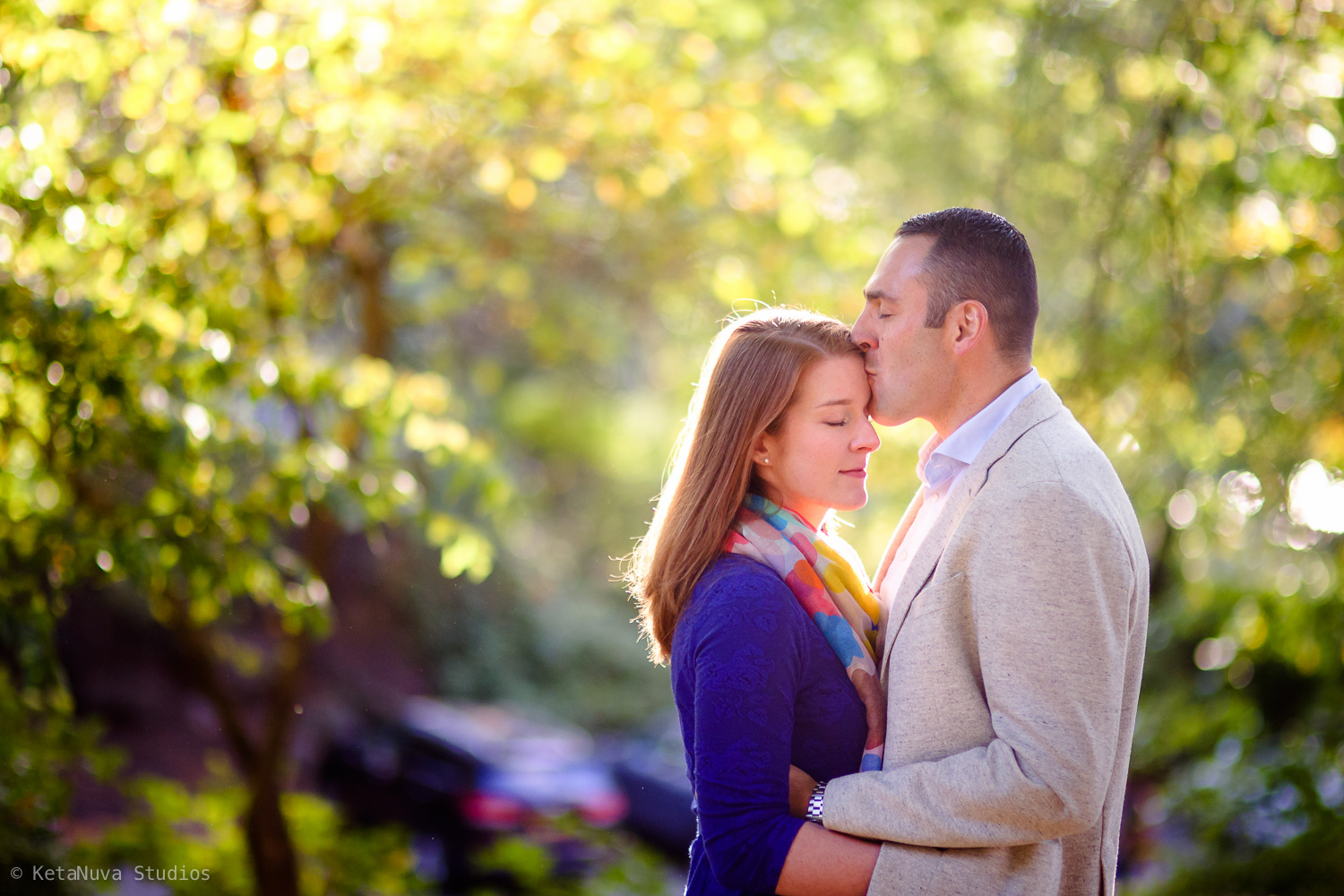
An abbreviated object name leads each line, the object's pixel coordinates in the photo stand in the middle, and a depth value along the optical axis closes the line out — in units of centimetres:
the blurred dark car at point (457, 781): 887
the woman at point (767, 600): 311
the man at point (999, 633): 306
